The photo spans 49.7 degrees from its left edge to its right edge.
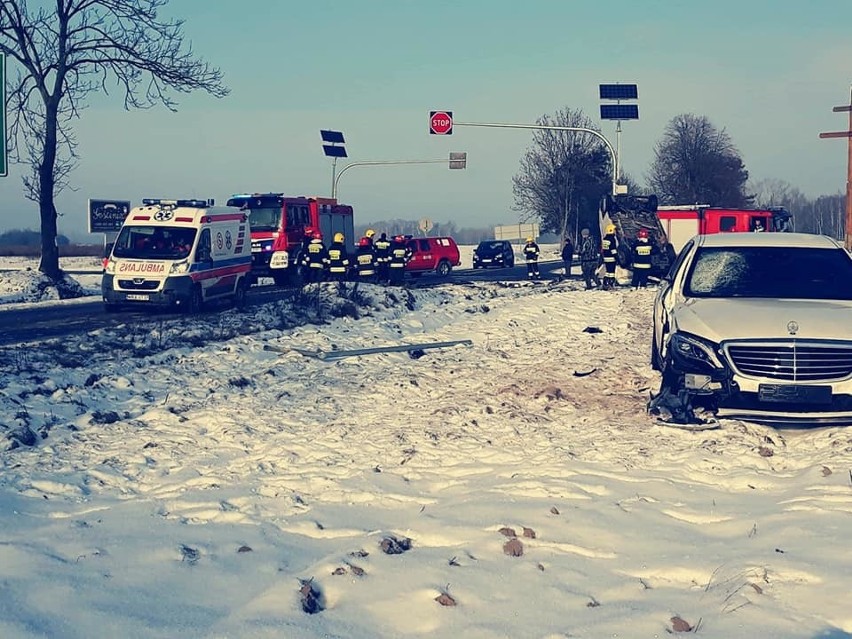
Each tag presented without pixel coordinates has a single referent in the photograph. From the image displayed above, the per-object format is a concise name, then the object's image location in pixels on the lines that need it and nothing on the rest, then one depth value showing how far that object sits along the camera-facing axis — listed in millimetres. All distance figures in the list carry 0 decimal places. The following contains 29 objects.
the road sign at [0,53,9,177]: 11406
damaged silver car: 7574
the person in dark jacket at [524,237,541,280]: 32475
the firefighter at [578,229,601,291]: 27188
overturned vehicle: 33344
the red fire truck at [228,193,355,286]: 29344
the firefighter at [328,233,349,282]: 22906
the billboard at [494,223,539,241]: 75625
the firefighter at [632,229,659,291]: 23609
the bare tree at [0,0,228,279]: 28078
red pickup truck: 38094
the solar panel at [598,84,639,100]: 39656
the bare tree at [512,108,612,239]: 70125
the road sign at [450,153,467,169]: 45178
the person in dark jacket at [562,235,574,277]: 30264
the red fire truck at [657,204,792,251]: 42094
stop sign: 34156
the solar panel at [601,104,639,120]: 39344
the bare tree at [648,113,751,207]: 85625
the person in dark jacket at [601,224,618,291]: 26281
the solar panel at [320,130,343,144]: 41719
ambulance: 18719
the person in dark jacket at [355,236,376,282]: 24658
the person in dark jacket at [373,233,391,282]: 26359
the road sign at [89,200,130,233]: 40125
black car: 49375
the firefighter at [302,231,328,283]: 23656
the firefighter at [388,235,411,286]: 26425
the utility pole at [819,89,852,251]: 40094
